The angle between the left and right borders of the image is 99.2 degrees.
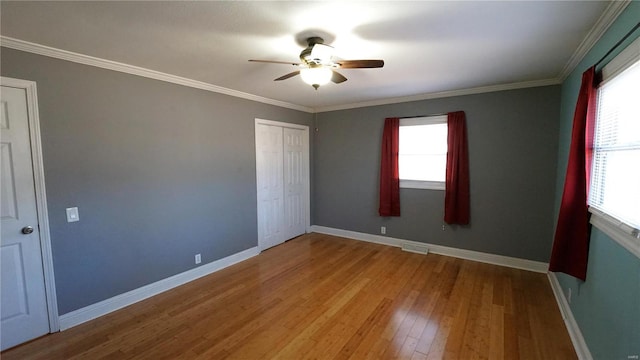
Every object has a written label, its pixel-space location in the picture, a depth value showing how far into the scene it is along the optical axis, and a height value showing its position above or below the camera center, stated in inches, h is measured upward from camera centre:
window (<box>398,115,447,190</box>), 164.2 +4.5
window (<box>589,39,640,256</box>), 59.4 +1.9
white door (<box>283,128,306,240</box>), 193.8 -16.3
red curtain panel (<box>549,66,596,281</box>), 80.7 -12.5
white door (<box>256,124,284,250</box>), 171.9 -15.9
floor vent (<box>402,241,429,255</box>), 168.4 -55.6
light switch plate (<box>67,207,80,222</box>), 97.7 -19.0
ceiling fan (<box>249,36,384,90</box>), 82.0 +30.3
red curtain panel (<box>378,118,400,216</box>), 175.8 -7.4
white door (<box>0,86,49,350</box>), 85.1 -22.8
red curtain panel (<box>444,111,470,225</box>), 154.2 -6.8
